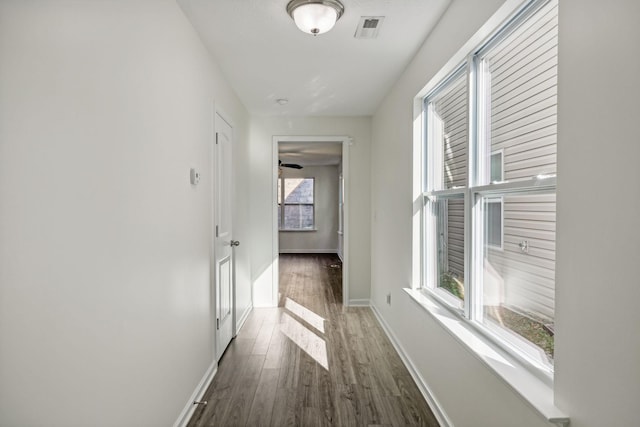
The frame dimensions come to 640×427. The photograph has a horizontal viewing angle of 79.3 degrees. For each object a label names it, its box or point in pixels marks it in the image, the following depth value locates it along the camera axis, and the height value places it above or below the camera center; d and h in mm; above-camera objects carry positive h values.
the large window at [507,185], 1470 +110
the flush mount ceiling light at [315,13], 2072 +1065
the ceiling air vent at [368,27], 2330 +1143
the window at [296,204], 10531 +123
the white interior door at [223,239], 3098 -260
